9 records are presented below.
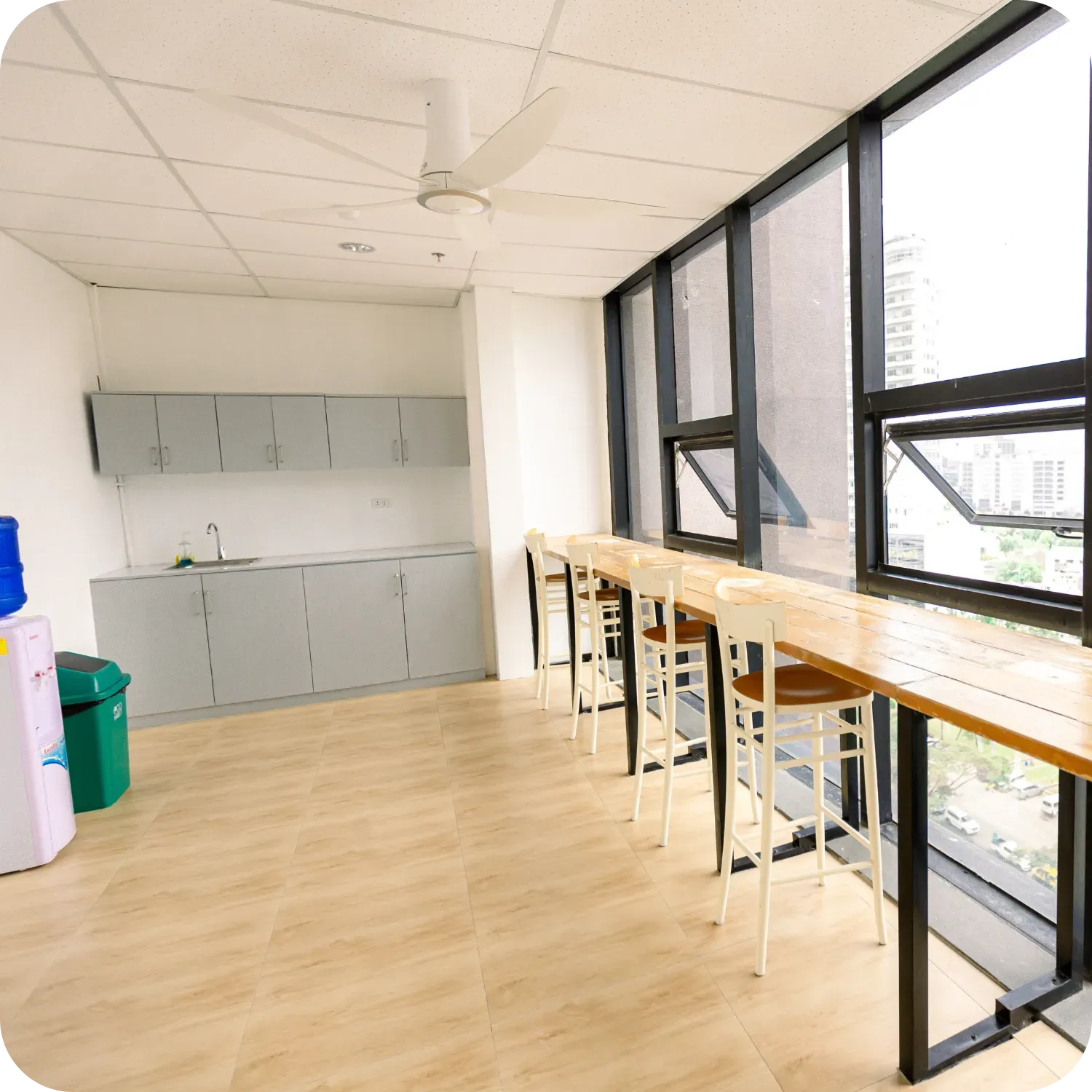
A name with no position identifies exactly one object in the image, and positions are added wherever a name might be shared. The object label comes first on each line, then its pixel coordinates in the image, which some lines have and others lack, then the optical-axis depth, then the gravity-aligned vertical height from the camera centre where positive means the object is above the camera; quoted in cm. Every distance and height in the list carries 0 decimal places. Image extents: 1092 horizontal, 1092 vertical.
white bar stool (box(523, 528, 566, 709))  394 -75
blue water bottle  287 -26
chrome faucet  462 -35
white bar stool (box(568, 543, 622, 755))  335 -78
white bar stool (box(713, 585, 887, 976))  183 -71
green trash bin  305 -107
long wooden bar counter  129 -52
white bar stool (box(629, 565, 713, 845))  248 -71
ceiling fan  176 +99
